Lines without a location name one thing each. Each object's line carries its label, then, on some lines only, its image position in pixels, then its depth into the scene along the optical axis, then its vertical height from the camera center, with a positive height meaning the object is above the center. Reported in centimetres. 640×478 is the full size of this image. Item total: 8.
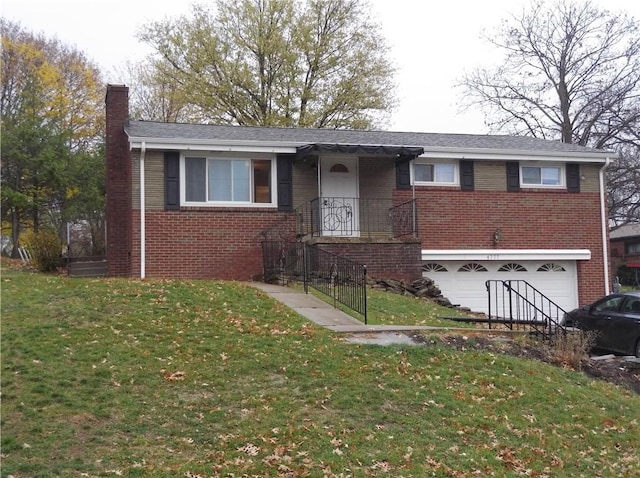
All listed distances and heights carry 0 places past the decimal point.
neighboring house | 4616 +108
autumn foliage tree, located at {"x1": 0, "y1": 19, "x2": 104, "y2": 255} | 2412 +556
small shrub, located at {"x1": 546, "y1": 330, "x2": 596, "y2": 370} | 1013 -137
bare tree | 3262 +781
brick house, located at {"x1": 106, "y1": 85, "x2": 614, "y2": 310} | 1717 +165
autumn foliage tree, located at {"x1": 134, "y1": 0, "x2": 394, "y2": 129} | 3450 +1033
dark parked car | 1184 -114
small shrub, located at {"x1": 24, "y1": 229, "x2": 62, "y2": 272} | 1922 +48
